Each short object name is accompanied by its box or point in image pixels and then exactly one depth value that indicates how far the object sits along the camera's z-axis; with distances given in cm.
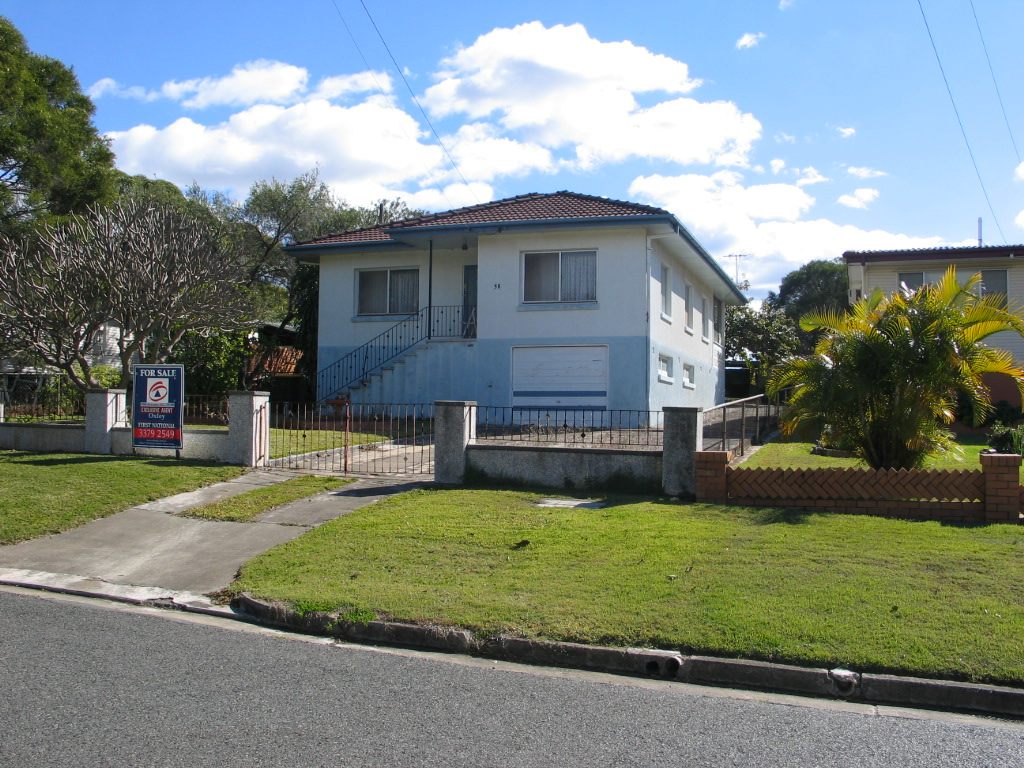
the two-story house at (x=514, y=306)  2019
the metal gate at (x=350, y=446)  1429
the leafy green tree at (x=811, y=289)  5545
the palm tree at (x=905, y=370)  1086
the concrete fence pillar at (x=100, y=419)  1499
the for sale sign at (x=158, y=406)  1436
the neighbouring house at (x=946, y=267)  2542
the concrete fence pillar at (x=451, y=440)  1245
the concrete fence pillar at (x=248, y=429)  1387
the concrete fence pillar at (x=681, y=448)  1109
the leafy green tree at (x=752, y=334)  3909
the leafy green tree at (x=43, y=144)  2403
